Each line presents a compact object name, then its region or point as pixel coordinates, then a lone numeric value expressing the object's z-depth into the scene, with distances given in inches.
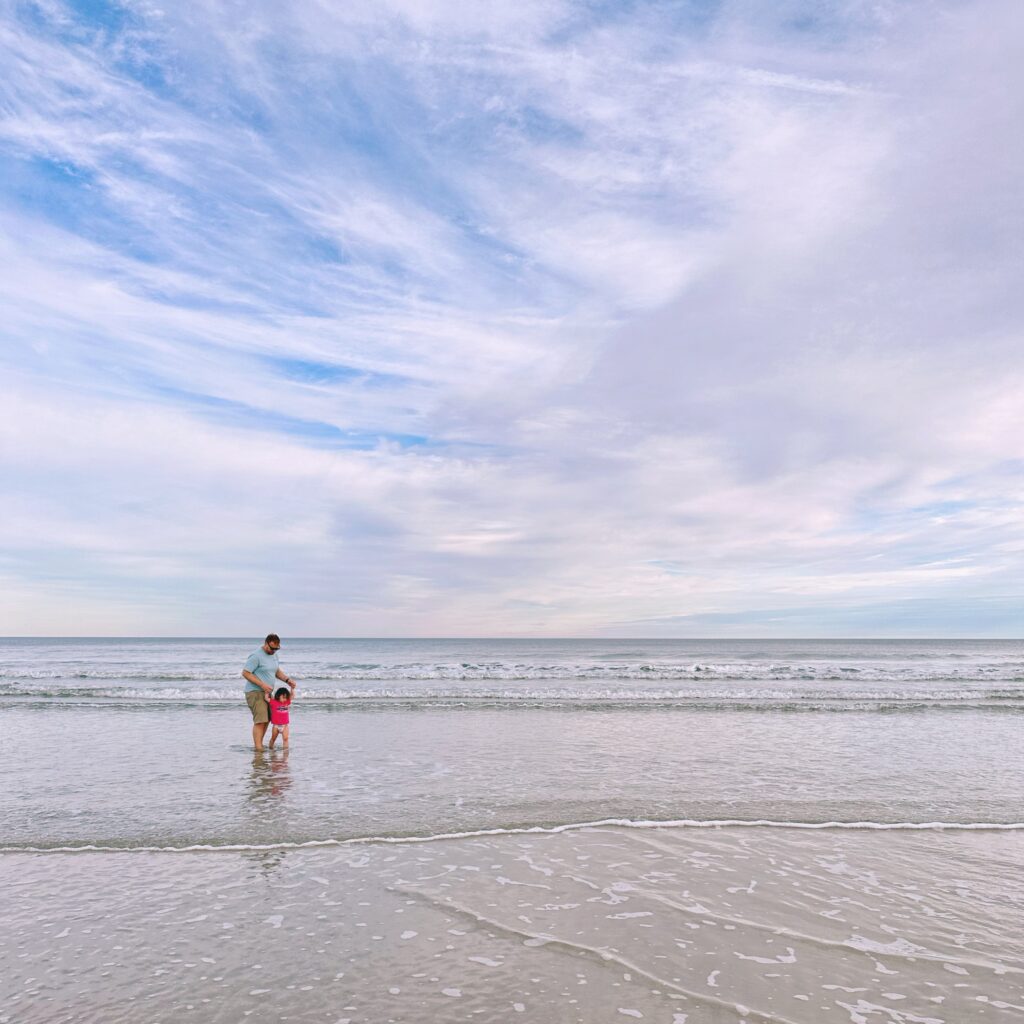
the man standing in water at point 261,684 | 498.6
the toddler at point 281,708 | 501.7
